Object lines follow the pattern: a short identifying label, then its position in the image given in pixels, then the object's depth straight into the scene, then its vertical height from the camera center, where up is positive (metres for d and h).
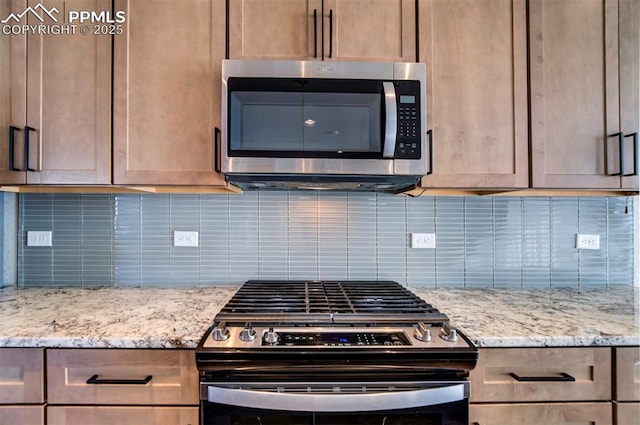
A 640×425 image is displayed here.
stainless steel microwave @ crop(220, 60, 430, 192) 1.31 +0.37
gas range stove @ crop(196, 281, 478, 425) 0.98 -0.49
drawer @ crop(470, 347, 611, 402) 1.07 -0.52
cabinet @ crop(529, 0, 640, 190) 1.43 +0.54
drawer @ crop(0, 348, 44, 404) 1.05 -0.51
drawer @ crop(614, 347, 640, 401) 1.09 -0.52
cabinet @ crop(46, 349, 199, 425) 1.05 -0.55
